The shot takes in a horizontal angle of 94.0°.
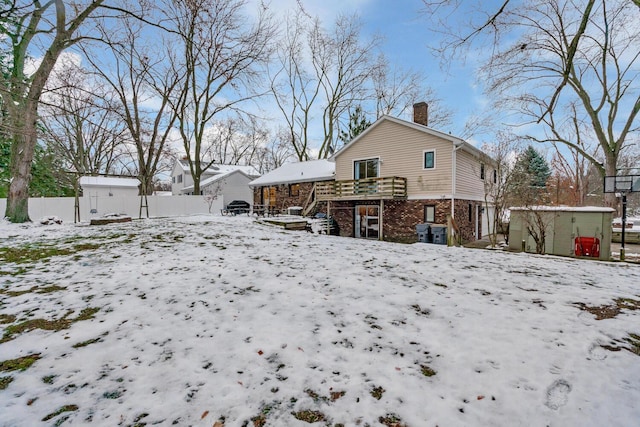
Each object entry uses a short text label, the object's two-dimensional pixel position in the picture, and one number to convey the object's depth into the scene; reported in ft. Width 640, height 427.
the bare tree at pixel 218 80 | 46.32
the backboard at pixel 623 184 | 28.78
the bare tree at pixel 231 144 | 124.06
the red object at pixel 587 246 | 30.17
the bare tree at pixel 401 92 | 90.79
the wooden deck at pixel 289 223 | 43.52
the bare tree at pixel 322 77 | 85.92
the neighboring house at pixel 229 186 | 103.04
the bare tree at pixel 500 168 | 47.34
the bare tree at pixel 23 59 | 30.52
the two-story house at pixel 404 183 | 47.32
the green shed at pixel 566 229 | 29.91
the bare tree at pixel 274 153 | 131.75
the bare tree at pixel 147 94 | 57.47
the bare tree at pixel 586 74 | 41.63
